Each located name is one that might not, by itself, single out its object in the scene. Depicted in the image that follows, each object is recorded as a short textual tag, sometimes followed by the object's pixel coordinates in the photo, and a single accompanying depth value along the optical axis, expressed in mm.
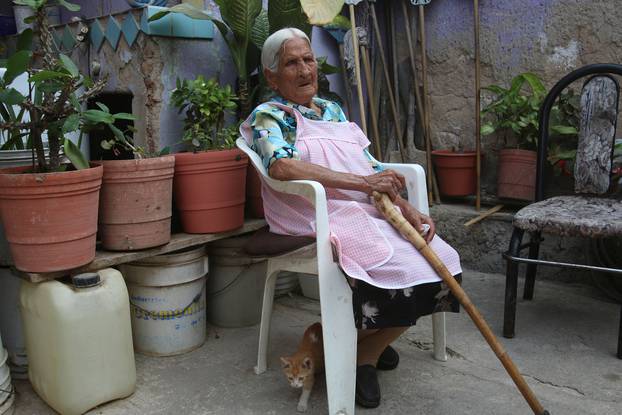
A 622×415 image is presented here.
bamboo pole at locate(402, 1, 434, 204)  3615
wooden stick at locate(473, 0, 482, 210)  3361
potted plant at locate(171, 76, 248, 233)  2305
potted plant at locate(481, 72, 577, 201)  3146
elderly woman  1752
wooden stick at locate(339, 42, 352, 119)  3617
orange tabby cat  1901
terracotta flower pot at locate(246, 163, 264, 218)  2701
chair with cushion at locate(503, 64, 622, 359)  2301
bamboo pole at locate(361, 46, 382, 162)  3539
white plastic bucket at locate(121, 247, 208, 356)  2295
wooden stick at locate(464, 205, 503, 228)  3289
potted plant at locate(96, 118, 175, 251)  2053
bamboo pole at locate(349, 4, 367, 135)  3242
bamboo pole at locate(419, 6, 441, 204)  3585
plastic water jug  1835
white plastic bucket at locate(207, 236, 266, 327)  2598
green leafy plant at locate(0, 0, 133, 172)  1757
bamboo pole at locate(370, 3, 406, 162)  3646
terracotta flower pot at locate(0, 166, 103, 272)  1772
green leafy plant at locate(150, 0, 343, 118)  2650
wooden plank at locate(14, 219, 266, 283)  1889
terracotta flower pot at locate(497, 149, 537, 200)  3164
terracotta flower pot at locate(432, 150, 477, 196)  3455
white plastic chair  1763
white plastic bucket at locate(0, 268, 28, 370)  2141
